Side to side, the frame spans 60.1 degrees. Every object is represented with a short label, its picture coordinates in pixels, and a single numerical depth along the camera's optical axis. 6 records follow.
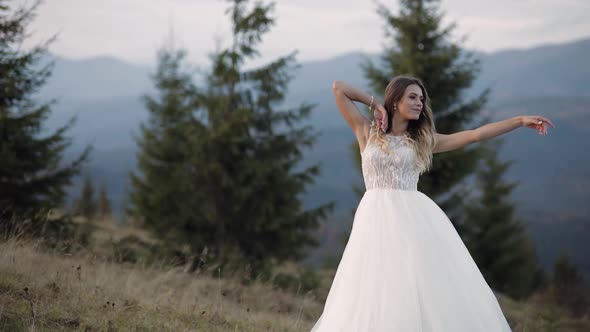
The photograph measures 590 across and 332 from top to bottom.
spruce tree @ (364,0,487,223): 14.06
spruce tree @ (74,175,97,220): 29.65
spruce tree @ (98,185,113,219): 22.06
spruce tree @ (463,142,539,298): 26.66
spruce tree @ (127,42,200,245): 13.33
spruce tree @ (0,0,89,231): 9.76
